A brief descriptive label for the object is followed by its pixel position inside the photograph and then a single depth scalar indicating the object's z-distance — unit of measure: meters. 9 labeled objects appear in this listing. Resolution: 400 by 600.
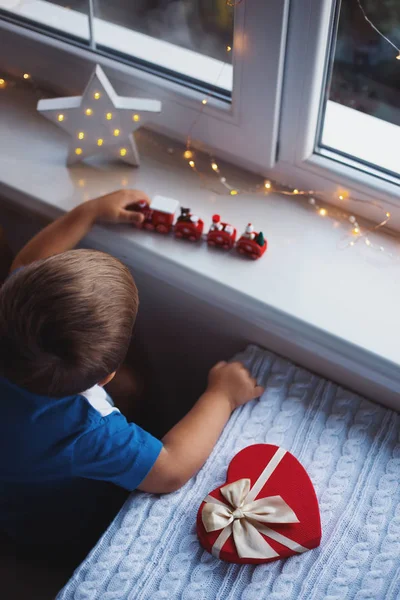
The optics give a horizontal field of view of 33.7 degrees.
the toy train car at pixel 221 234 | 1.09
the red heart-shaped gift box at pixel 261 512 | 0.86
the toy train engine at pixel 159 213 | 1.13
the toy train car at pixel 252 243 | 1.08
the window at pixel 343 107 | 0.99
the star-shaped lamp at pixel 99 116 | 1.17
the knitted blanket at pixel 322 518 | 0.84
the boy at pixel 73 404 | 0.82
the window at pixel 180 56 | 1.07
